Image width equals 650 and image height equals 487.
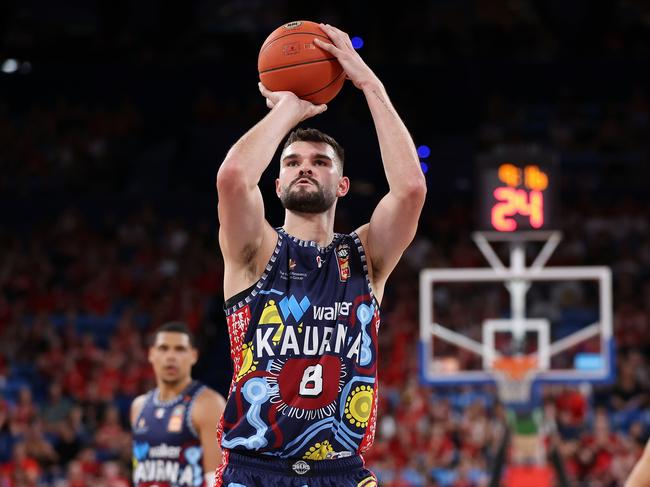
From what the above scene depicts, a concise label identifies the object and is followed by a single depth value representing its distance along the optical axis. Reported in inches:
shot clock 525.0
